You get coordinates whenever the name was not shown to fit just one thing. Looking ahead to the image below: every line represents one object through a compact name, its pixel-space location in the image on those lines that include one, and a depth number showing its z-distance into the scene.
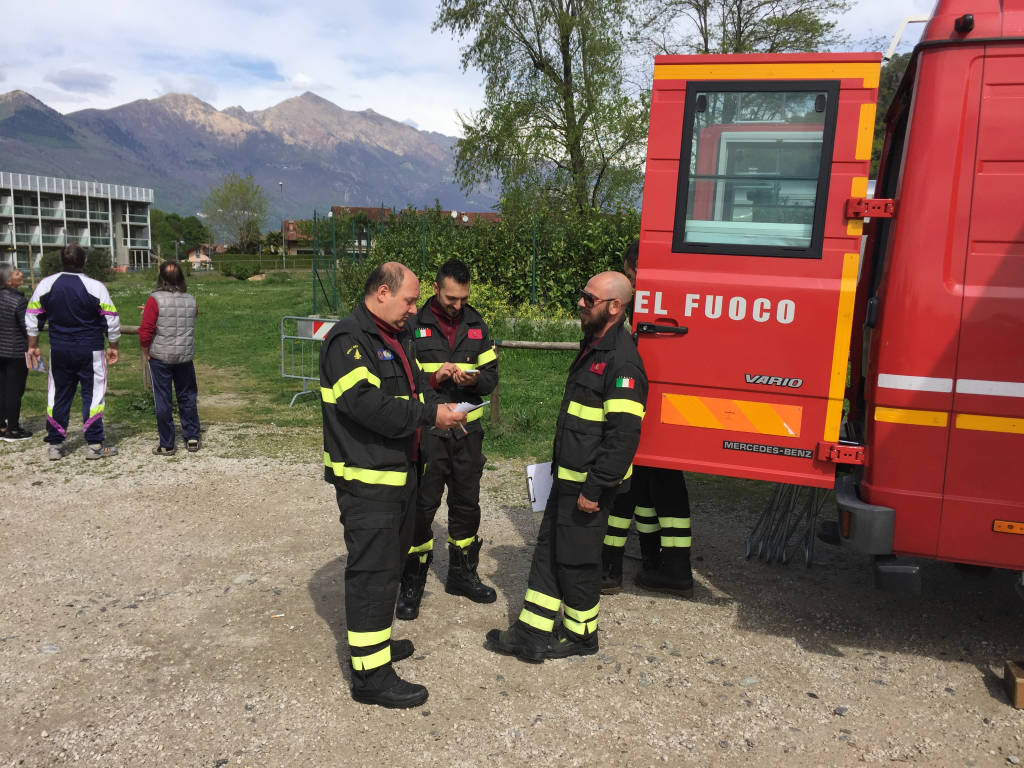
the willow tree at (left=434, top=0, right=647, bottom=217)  25.30
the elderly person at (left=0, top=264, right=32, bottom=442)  7.68
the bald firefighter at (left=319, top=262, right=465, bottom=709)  3.28
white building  82.75
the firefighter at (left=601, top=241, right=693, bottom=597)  4.57
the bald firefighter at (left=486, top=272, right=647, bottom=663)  3.58
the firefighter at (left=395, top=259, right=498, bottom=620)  4.24
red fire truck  3.30
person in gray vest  7.20
